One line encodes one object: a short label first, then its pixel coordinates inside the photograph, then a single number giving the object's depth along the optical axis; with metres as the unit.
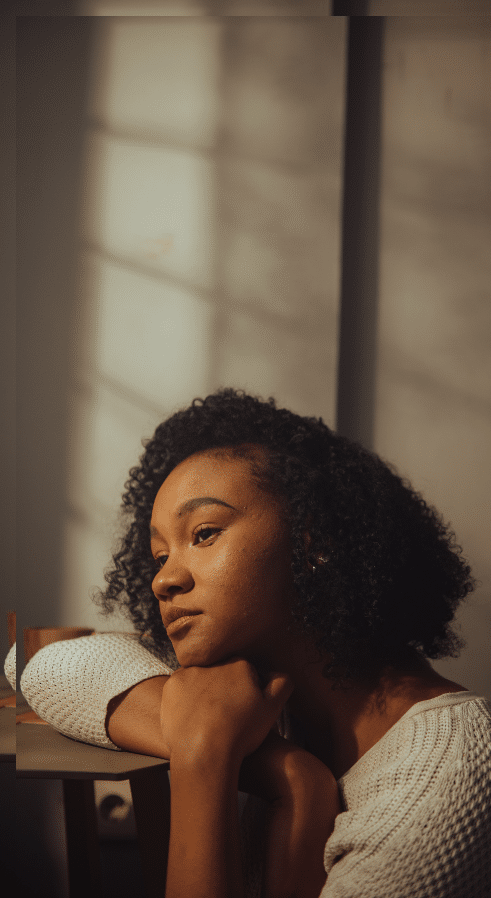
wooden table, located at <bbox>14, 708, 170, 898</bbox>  0.71
